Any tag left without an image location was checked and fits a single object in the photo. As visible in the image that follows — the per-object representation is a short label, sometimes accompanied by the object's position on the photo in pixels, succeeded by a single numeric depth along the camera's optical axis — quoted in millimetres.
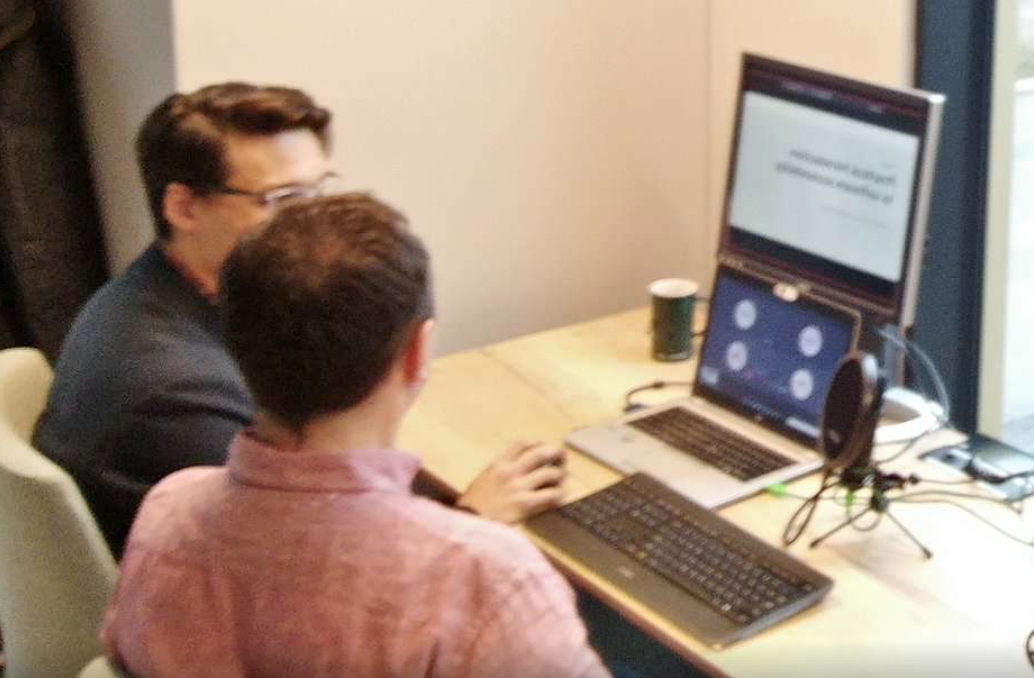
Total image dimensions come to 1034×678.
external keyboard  1467
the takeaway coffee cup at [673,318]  2211
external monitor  1691
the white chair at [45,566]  1514
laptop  1807
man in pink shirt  1114
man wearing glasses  1651
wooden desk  1403
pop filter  1605
